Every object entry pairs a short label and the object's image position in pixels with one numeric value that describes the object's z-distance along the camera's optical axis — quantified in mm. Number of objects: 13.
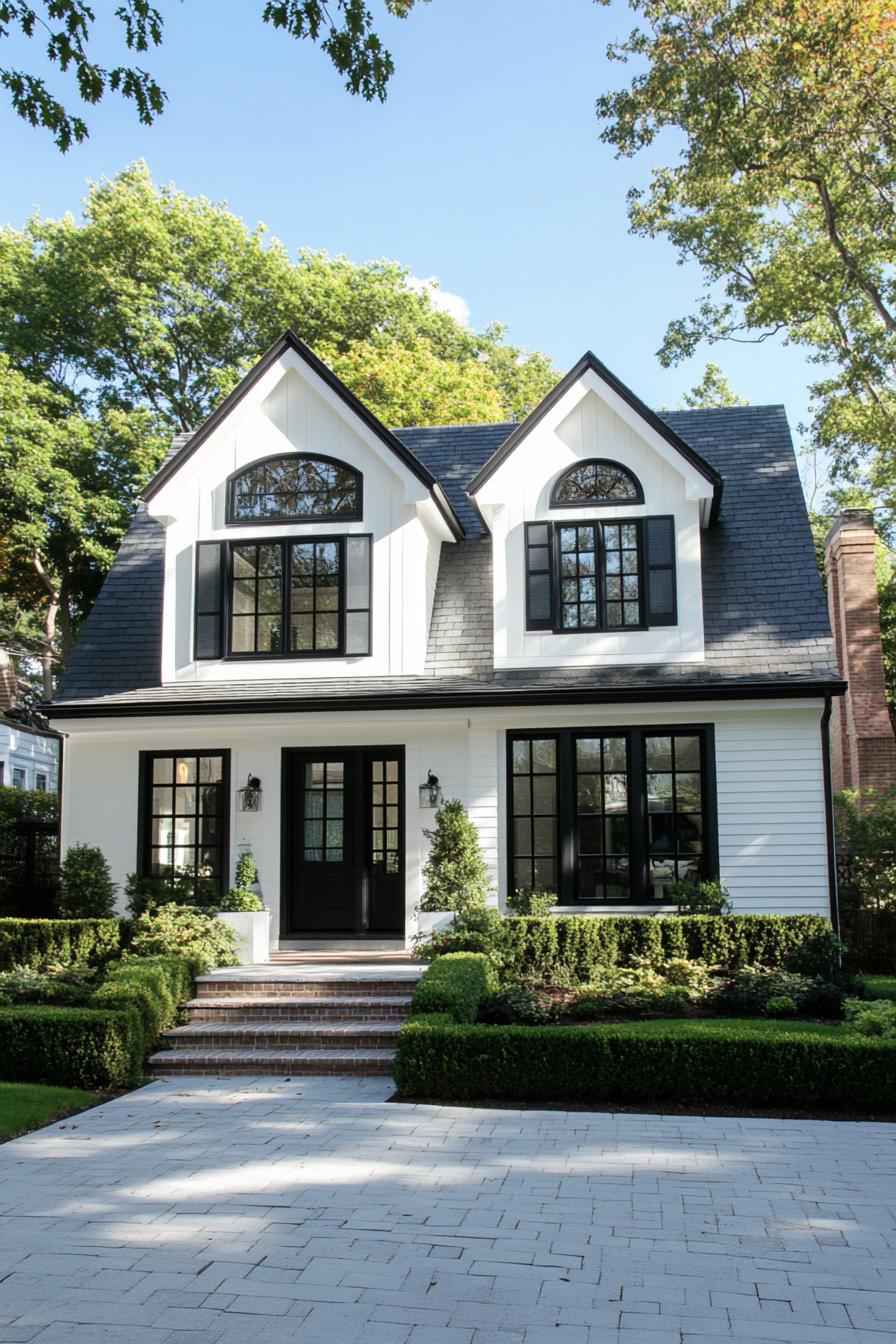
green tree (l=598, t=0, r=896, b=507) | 17516
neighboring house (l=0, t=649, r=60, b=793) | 29297
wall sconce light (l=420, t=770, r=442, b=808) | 13844
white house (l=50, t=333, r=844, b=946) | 13523
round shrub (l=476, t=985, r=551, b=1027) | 10008
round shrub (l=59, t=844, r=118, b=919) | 13891
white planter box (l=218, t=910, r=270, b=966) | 12953
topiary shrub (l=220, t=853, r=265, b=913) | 13336
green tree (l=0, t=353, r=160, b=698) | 26188
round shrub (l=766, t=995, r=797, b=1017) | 10555
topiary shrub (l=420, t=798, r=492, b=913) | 13227
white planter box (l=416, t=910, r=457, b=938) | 13016
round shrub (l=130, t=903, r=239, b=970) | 12148
